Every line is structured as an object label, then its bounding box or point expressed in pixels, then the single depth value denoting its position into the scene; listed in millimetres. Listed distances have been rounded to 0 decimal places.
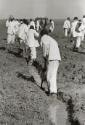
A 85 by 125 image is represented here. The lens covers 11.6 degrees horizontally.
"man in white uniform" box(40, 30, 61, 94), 12031
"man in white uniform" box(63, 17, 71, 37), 33875
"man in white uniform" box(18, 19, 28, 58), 19750
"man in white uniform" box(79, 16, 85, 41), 21897
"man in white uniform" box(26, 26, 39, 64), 16820
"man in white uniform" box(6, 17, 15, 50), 25189
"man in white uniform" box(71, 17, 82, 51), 22203
